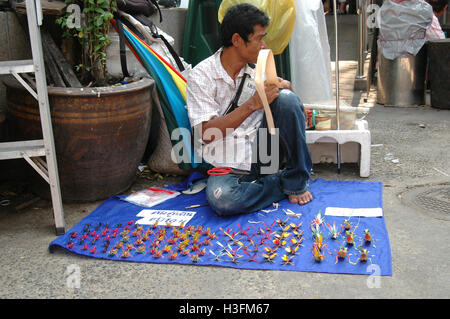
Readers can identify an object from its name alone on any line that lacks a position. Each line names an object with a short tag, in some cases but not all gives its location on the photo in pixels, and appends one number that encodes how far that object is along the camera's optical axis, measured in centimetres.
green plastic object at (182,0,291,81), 408
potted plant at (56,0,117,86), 303
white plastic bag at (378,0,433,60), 510
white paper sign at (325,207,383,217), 264
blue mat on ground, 220
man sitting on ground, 271
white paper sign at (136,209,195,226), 269
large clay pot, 280
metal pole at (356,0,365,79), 617
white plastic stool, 322
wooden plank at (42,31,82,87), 302
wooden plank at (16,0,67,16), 288
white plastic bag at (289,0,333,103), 381
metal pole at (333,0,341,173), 316
